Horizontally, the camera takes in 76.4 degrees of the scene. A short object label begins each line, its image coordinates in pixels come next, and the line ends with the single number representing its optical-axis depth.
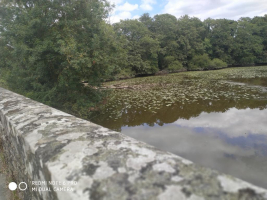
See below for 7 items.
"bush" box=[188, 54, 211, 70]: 36.06
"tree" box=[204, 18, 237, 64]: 40.70
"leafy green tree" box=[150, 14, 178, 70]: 35.88
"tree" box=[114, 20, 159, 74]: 31.12
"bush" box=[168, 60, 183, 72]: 33.72
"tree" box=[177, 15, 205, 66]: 36.74
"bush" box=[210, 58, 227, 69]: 35.75
